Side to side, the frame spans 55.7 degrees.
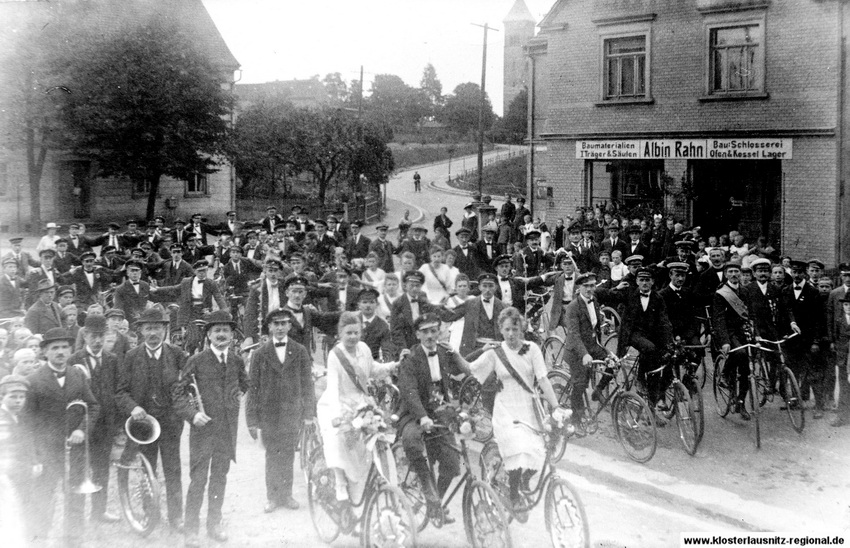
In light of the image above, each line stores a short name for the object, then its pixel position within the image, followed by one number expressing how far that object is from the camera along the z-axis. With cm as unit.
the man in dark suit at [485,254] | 1498
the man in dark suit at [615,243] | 1630
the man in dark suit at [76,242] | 1545
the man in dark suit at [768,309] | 1029
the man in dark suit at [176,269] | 1327
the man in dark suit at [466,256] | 1479
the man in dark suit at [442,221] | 2009
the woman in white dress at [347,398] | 684
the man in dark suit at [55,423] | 650
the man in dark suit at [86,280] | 1323
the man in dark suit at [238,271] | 1359
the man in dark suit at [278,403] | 766
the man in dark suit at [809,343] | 1034
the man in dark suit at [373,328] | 965
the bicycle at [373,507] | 598
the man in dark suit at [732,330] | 1008
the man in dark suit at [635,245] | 1605
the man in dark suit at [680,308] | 1010
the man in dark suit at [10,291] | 1185
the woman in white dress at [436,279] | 1239
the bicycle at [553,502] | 590
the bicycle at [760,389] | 947
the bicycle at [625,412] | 883
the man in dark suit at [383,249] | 1495
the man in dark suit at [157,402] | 718
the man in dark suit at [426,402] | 667
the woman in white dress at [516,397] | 675
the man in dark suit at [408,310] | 1003
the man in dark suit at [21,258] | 1293
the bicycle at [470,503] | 605
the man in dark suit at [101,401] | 723
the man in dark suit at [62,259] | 1437
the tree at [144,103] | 2831
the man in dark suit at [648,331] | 950
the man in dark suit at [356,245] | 1568
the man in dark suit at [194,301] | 1197
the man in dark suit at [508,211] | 2375
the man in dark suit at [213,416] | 696
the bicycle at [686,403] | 895
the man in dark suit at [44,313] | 1041
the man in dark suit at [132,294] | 1205
